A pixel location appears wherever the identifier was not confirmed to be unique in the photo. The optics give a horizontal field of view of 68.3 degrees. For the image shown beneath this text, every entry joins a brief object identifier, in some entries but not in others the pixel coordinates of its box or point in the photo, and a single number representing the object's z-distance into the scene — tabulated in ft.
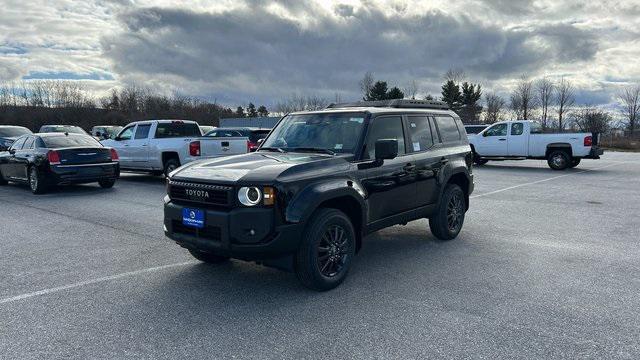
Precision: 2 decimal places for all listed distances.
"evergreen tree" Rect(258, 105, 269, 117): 388.86
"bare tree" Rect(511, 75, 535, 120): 220.64
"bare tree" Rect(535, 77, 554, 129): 221.05
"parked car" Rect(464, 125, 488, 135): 81.51
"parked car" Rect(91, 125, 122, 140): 99.49
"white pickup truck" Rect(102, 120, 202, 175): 43.78
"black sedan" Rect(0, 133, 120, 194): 38.22
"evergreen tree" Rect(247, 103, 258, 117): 389.19
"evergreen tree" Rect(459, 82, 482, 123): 214.90
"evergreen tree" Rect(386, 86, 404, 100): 188.20
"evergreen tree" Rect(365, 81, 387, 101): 196.44
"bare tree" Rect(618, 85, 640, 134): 206.25
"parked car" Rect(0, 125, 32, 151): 62.85
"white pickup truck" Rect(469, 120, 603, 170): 58.13
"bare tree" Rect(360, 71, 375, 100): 209.00
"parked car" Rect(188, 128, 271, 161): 42.39
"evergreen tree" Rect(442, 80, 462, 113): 215.33
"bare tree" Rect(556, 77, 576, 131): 217.77
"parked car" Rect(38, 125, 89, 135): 78.41
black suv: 14.02
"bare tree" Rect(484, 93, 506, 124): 236.43
